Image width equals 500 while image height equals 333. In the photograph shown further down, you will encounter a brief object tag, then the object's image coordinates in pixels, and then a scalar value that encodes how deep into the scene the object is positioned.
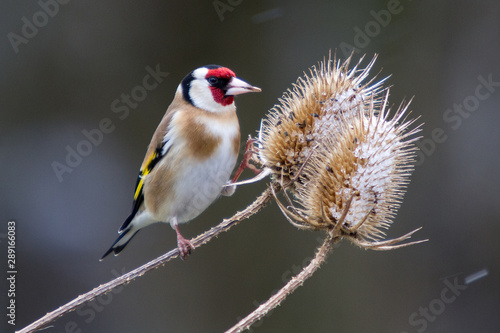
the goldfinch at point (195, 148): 3.24
